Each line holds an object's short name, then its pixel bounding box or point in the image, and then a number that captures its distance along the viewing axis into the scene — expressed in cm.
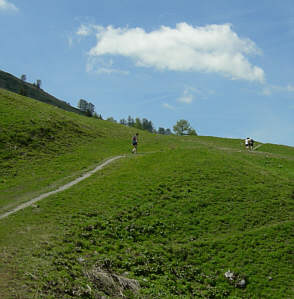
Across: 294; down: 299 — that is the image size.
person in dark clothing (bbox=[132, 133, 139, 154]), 4531
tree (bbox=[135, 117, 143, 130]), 18220
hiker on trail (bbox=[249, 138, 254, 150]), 5523
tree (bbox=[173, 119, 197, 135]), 15523
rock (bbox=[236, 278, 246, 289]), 1855
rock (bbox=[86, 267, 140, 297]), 1484
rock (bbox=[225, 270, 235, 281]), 1900
